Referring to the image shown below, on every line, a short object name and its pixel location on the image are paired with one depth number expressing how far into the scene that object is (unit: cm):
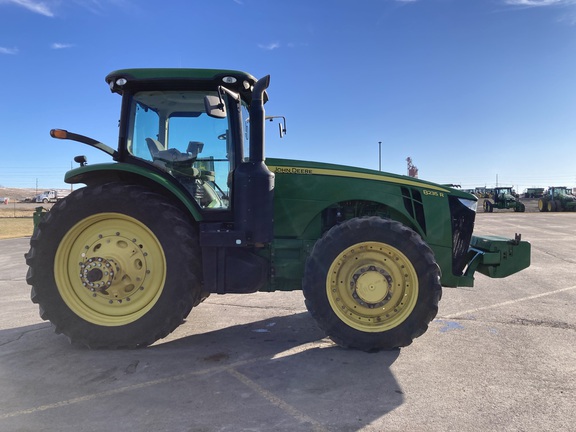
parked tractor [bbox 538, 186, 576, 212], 3319
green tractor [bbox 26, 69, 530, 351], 339
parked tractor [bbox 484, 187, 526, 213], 3268
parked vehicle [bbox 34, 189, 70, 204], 5887
